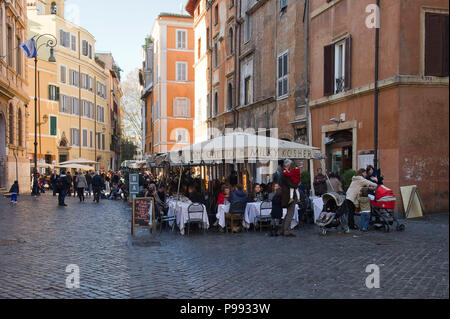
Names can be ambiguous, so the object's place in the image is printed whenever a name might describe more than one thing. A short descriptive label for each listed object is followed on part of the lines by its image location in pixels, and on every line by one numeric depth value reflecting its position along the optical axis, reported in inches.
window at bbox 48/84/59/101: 1753.1
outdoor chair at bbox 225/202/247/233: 446.9
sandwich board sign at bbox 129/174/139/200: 733.9
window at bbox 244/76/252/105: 1017.3
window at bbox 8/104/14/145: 1046.0
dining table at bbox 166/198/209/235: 438.3
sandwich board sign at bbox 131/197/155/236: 423.8
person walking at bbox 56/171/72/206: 797.2
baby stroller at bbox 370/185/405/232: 430.3
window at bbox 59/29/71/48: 1879.9
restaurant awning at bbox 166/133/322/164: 461.7
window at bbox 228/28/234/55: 1136.0
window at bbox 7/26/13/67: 1026.7
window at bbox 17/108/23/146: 1120.8
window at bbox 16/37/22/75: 1115.0
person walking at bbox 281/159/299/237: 415.8
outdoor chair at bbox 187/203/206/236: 440.5
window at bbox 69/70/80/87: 1920.5
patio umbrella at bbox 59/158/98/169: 1339.1
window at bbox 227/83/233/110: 1161.8
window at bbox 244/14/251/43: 1016.2
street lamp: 1036.0
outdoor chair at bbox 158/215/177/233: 459.2
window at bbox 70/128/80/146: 1913.1
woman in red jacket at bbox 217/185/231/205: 461.7
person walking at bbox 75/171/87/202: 949.2
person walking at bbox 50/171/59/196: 1118.6
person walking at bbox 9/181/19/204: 804.6
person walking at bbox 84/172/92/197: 1122.7
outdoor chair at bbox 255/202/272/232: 454.6
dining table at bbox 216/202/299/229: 451.5
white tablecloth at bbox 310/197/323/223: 494.0
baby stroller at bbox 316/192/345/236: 422.9
